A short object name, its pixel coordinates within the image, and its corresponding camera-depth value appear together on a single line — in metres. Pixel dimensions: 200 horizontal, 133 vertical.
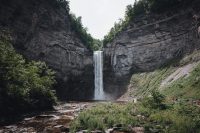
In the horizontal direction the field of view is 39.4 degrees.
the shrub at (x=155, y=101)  21.71
